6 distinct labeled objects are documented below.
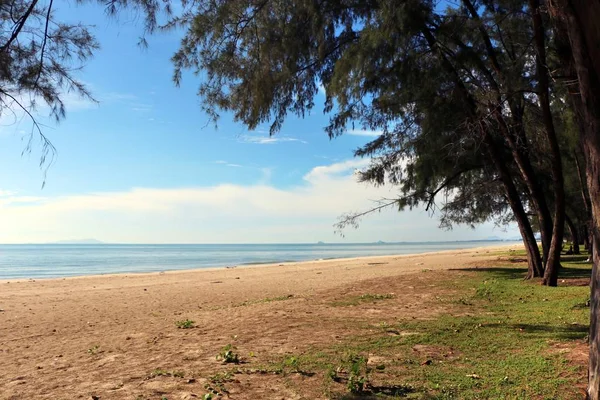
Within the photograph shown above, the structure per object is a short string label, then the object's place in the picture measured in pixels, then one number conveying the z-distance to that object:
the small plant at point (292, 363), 4.85
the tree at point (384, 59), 6.07
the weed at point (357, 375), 4.02
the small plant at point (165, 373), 4.73
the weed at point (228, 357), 5.20
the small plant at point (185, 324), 7.56
